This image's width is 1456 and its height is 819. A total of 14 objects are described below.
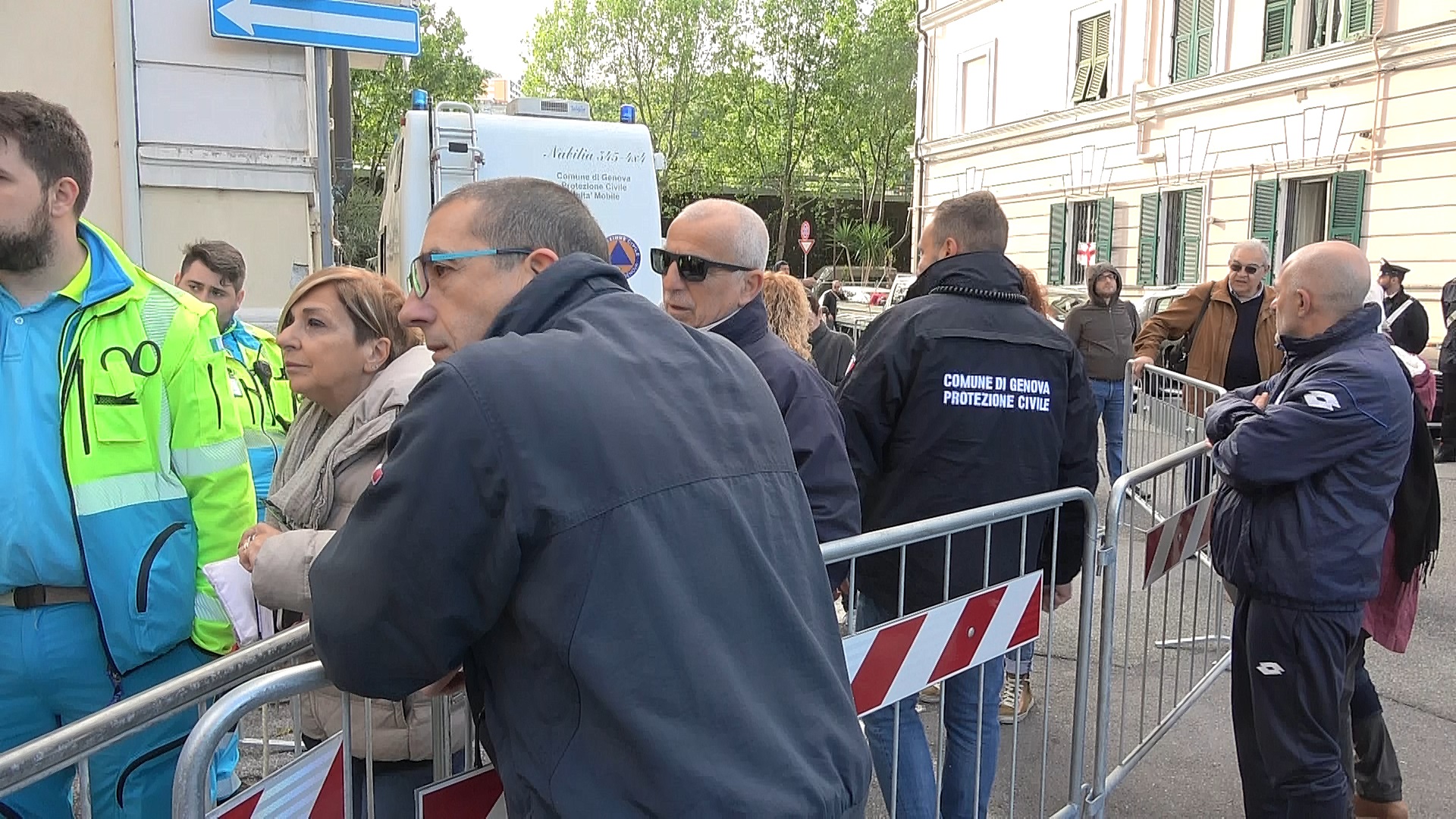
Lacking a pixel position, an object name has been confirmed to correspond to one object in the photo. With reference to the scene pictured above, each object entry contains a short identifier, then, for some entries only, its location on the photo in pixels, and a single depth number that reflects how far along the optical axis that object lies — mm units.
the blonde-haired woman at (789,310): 4668
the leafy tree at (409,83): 33188
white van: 7473
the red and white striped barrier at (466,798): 1776
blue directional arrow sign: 5898
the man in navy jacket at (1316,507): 3186
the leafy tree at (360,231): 22858
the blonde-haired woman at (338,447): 2131
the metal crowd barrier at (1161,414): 6605
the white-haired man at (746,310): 2865
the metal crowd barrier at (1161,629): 3486
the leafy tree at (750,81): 36281
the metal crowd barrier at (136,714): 1477
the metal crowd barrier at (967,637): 2609
